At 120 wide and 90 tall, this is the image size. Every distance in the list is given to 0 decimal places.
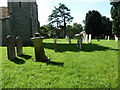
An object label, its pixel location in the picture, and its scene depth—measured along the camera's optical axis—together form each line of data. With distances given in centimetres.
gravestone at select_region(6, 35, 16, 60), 692
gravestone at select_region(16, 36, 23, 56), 809
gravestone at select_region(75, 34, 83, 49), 1086
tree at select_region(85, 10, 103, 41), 3632
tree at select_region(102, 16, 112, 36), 4031
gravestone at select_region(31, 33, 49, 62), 668
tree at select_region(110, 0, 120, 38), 2523
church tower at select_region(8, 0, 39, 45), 1611
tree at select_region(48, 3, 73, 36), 4550
